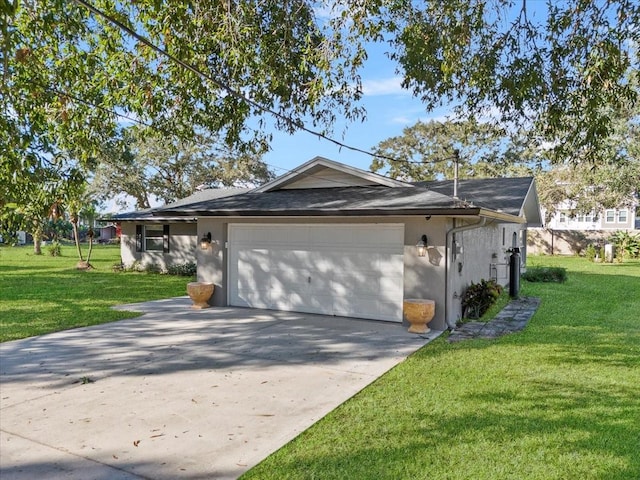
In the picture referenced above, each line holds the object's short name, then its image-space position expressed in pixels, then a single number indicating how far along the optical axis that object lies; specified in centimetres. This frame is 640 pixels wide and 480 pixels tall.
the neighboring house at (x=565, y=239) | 2902
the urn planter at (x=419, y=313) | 787
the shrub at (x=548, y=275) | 1561
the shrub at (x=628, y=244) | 2633
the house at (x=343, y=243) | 825
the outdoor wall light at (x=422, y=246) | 820
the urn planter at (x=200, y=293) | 1017
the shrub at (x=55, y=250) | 2808
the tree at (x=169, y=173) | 2684
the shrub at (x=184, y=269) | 1803
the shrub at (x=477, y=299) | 927
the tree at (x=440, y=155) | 3538
